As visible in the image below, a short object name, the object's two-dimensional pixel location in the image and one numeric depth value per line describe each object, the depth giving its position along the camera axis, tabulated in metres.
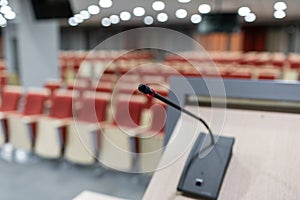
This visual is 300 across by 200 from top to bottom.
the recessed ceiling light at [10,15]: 7.98
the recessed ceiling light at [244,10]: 11.38
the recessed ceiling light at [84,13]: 11.39
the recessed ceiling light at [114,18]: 14.92
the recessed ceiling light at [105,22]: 16.62
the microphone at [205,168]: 1.00
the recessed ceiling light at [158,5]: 10.52
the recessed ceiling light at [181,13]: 13.41
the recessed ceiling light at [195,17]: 14.20
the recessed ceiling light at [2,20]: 8.11
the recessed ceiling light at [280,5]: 11.23
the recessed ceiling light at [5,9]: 7.08
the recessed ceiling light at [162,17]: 14.62
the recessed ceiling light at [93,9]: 10.71
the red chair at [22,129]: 4.42
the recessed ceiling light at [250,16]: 13.34
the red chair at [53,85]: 6.41
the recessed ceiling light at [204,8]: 10.96
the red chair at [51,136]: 4.18
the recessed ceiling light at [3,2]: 6.41
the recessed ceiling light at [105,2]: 8.93
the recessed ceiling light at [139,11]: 12.37
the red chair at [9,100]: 5.36
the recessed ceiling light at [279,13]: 13.26
